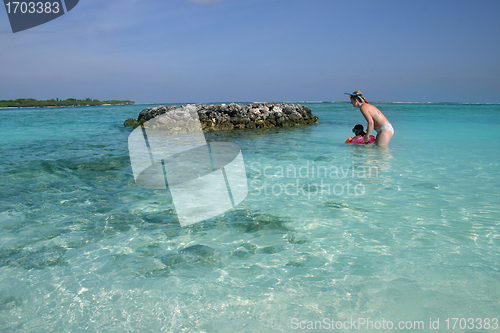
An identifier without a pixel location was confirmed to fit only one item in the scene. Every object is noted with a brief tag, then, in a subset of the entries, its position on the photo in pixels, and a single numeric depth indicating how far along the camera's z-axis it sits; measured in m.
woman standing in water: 10.12
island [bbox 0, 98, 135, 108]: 86.38
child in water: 11.24
